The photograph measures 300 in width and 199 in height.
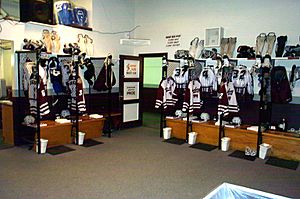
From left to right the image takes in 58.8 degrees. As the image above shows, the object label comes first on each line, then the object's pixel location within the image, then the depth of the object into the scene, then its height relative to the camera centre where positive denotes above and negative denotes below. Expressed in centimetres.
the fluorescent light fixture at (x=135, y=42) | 734 +96
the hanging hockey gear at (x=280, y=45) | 543 +69
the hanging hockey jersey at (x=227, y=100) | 547 -46
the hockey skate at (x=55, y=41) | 595 +76
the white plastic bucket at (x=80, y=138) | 567 -133
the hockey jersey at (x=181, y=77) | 630 +1
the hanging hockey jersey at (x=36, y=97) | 500 -42
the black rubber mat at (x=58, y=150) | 504 -145
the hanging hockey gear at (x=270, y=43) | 558 +75
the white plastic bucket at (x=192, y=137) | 588 -132
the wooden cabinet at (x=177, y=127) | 628 -120
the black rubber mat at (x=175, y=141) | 601 -146
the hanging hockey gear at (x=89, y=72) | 647 +9
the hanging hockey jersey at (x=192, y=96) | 594 -42
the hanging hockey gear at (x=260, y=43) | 568 +76
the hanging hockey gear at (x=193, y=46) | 667 +79
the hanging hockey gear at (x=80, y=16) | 642 +145
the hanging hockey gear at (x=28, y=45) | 545 +61
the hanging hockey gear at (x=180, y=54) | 687 +61
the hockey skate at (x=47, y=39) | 583 +79
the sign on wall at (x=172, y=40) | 709 +99
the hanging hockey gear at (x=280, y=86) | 523 -15
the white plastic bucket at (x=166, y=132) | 635 -131
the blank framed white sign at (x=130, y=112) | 734 -100
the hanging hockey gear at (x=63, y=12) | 612 +146
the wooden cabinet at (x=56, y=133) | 525 -118
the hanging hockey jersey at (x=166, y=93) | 633 -38
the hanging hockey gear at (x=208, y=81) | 604 -8
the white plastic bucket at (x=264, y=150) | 490 -132
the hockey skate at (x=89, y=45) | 665 +77
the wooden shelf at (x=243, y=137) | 486 -120
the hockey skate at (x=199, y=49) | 658 +70
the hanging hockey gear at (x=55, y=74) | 586 +3
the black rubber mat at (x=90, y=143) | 566 -146
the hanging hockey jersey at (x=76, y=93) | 573 -38
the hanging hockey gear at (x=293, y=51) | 512 +54
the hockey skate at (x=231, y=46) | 614 +72
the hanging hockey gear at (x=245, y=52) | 570 +57
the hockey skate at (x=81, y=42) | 651 +82
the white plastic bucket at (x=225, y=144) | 541 -134
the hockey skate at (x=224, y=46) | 619 +74
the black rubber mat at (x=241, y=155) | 491 -147
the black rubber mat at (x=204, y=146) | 555 -146
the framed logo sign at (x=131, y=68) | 722 +22
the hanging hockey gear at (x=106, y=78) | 641 -5
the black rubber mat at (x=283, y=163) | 452 -147
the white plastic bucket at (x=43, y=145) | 499 -132
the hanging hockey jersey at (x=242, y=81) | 562 -6
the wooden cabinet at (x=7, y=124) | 554 -104
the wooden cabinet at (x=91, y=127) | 599 -118
